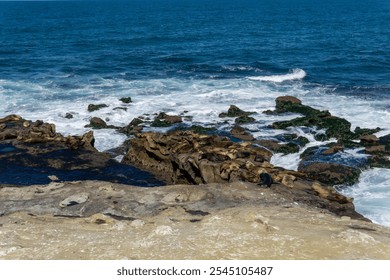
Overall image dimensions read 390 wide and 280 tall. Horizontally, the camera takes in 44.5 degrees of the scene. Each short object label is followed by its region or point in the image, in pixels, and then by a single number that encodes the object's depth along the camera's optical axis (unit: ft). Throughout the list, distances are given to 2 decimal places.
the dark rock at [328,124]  125.80
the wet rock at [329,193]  77.20
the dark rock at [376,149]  111.75
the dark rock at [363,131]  124.77
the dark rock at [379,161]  105.19
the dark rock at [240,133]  123.34
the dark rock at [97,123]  135.23
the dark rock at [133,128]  129.69
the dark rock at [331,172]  98.37
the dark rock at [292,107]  143.64
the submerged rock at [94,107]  151.39
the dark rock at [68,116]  145.20
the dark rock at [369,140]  117.39
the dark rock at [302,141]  120.78
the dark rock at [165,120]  136.98
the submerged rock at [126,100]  160.45
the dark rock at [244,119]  137.69
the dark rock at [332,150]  111.96
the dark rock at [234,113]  143.84
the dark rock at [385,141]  114.93
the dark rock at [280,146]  116.57
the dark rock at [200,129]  131.03
